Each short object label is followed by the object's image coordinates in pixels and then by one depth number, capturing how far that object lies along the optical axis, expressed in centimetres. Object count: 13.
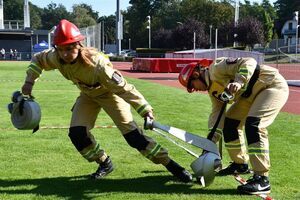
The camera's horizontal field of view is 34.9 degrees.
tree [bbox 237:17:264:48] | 7000
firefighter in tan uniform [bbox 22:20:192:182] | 515
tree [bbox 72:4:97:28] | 11722
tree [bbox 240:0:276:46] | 11338
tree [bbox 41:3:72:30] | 14012
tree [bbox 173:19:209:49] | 7581
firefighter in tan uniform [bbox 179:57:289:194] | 517
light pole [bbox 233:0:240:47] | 6294
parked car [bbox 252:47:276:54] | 6402
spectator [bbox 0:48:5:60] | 6712
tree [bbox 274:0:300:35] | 11075
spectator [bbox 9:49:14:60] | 6775
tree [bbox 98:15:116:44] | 13352
